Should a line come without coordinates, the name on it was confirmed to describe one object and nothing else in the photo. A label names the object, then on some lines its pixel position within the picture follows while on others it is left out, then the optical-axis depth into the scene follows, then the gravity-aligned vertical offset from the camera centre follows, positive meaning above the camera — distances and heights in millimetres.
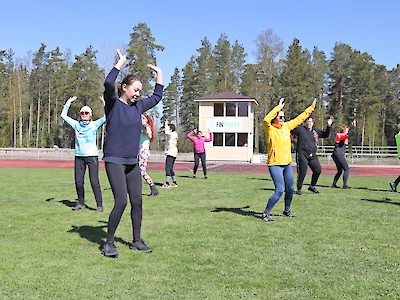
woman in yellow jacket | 7207 -189
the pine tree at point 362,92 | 65500 +7983
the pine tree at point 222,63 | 70188 +13165
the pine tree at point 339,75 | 68375 +10985
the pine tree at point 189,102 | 67106 +6536
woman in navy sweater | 4895 -15
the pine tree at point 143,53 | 58344 +12413
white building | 37344 +1562
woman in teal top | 8094 -146
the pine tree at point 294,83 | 56906 +8119
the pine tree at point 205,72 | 67062 +11163
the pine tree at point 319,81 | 67338 +10036
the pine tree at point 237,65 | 71331 +12922
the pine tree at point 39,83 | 71500 +9841
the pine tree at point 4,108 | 67825 +5193
